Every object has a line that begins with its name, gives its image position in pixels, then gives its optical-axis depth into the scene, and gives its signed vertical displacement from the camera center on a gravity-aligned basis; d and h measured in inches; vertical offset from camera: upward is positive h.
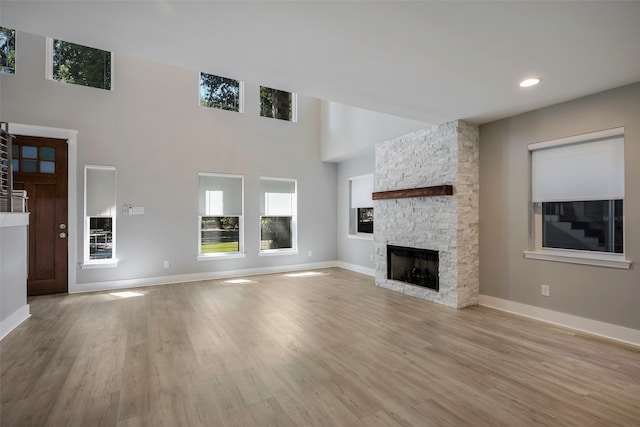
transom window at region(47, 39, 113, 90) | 205.9 +103.6
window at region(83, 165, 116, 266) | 215.9 -0.3
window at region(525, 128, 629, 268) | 133.4 +8.1
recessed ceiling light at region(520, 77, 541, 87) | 124.1 +54.5
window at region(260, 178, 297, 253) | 281.4 -0.3
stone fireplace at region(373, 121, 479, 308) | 177.5 +3.2
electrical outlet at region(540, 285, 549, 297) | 152.8 -37.6
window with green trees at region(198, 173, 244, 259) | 253.4 -0.3
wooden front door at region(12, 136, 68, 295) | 199.3 +6.9
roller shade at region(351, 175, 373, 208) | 275.1 +21.7
